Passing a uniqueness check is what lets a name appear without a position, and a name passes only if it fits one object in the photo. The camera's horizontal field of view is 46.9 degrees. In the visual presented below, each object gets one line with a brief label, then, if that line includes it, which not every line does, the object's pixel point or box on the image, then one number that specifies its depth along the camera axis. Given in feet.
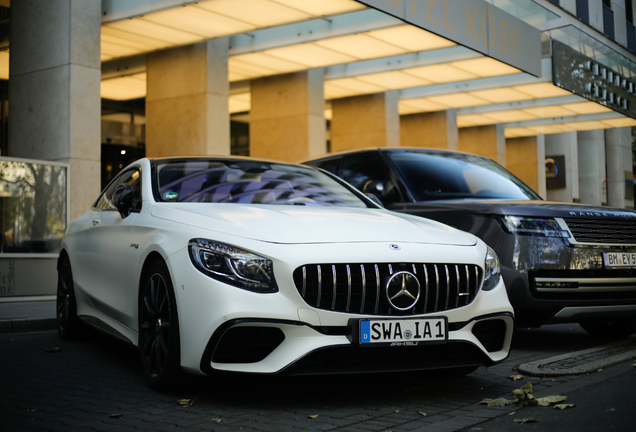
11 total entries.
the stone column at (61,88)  42.45
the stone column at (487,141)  105.09
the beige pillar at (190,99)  56.70
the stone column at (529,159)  117.19
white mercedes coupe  12.28
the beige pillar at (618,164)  153.48
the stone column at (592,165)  147.13
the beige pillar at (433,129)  91.81
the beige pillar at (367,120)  78.59
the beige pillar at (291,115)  67.26
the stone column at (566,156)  131.64
